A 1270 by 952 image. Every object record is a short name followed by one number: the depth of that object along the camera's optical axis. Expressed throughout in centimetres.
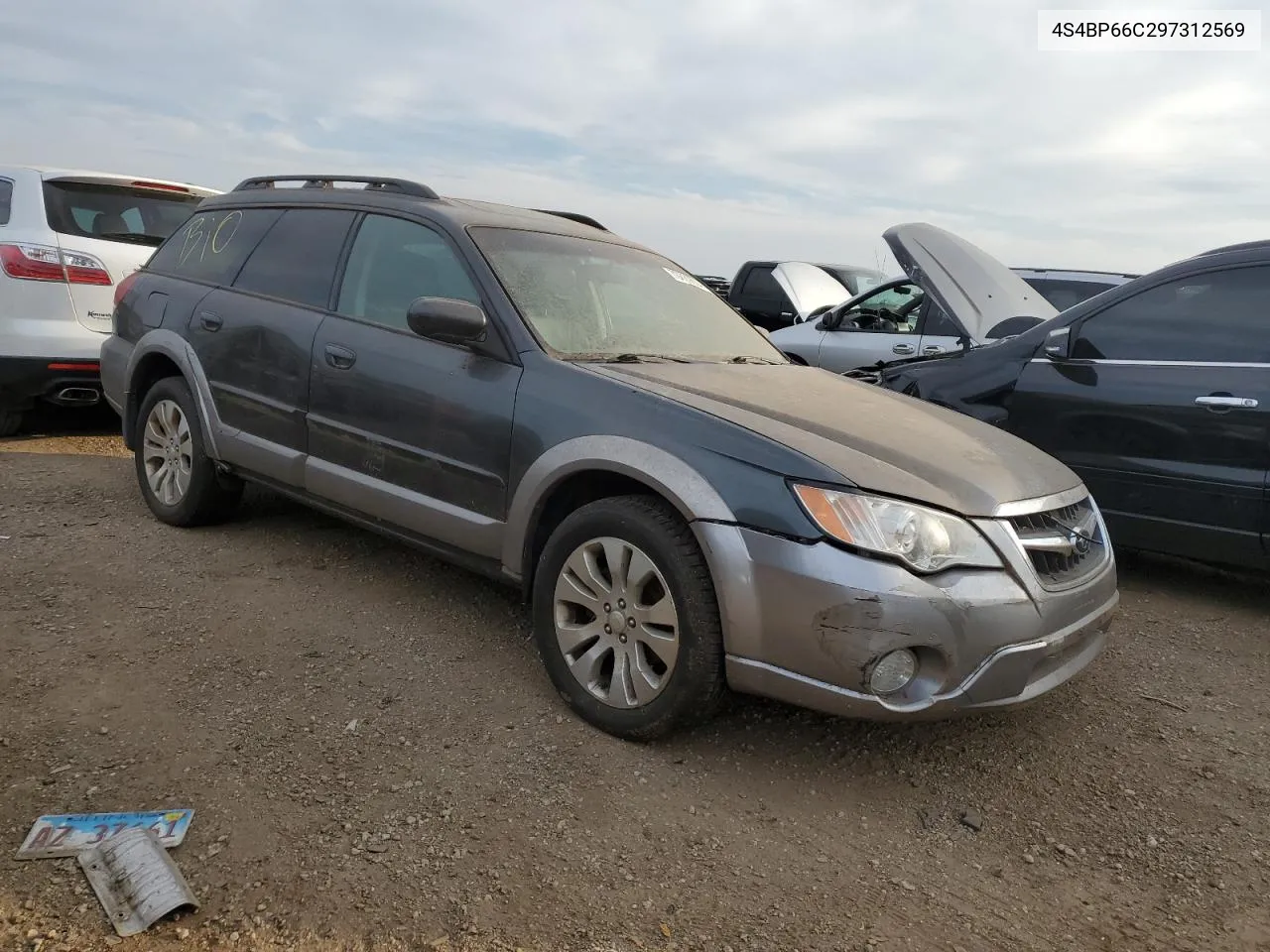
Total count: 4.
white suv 583
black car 415
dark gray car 255
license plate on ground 219
